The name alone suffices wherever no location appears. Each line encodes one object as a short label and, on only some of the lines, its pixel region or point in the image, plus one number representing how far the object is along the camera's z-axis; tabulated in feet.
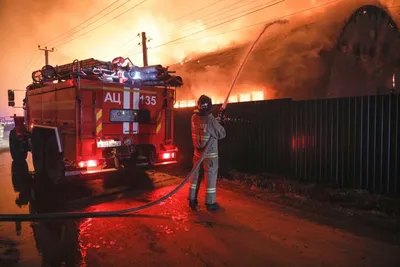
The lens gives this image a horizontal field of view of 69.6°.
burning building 34.63
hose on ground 13.74
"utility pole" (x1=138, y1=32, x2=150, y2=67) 63.72
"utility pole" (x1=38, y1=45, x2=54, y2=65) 102.96
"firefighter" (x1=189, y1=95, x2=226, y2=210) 15.29
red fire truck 17.83
